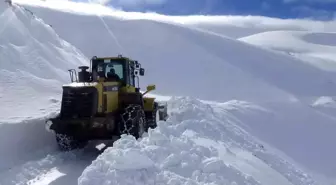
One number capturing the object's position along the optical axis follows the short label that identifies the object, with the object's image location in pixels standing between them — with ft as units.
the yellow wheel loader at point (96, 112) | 30.66
